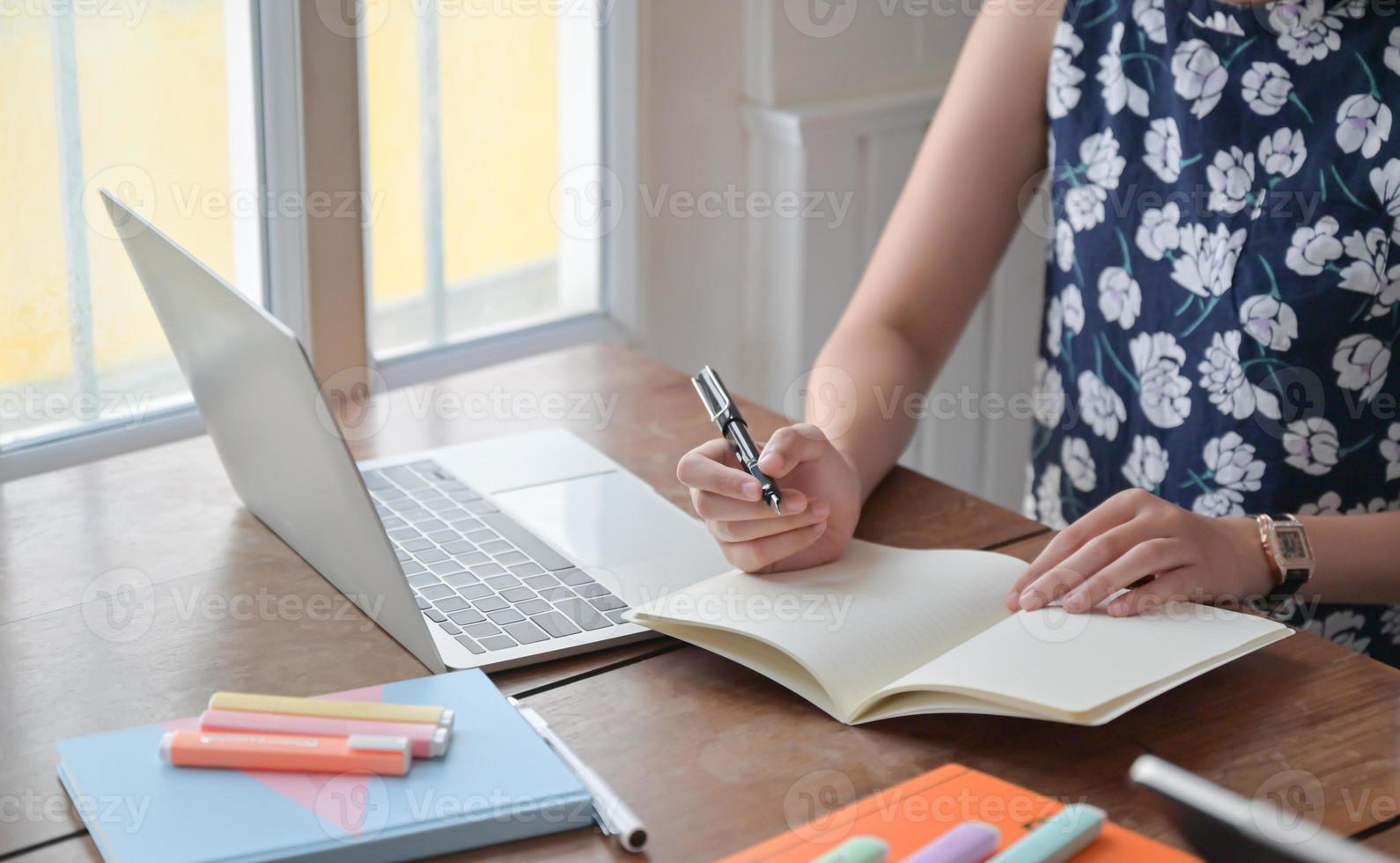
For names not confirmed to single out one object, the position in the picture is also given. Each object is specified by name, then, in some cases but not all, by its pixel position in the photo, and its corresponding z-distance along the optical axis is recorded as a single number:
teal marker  1.47
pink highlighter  1.55
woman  1.95
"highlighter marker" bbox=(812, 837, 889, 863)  1.46
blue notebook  1.49
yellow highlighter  1.56
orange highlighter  1.54
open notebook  1.59
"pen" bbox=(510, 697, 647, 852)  1.51
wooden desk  1.56
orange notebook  1.49
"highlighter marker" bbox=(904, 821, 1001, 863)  1.46
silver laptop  1.67
